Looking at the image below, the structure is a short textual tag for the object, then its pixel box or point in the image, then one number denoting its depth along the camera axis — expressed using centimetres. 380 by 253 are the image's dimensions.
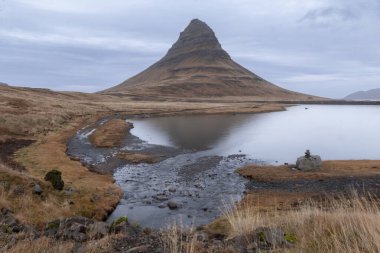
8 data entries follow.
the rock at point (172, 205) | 2736
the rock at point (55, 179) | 2638
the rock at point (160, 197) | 2976
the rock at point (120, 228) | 1412
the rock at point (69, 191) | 2625
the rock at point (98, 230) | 1260
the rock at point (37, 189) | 2389
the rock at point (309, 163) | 3934
